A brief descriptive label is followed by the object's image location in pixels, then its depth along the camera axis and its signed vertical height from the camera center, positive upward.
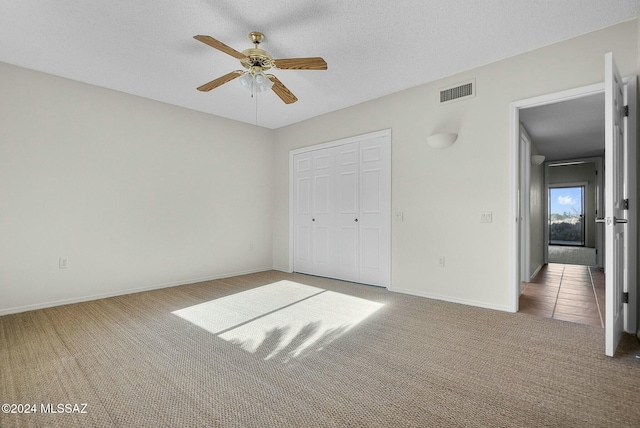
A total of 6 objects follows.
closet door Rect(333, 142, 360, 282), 4.70 +0.05
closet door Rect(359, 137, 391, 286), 4.31 +0.06
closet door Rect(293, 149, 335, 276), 5.08 +0.06
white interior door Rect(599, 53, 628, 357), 2.19 +0.09
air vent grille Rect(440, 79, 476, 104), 3.51 +1.45
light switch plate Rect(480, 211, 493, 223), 3.41 -0.01
